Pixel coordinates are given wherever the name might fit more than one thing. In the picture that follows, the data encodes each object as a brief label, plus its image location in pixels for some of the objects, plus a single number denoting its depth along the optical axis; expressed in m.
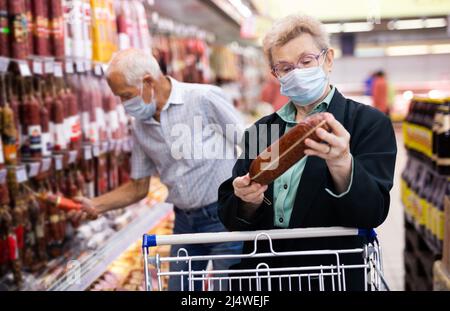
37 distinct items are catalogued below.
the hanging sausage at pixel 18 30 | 2.89
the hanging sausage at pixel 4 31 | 2.83
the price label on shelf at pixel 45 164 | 3.14
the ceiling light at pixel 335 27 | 13.73
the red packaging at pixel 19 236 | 3.02
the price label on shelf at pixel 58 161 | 3.26
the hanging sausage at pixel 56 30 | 3.20
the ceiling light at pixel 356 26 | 14.48
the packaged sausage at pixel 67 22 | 3.28
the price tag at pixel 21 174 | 2.91
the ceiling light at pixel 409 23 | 13.29
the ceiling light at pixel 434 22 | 13.29
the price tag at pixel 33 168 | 3.06
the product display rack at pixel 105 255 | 2.83
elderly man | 2.74
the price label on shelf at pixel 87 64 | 3.45
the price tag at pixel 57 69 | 3.21
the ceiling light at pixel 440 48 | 18.73
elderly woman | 1.75
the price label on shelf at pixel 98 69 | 3.59
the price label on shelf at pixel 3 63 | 2.75
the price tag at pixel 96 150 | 3.66
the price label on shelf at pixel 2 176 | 2.76
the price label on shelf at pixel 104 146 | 3.76
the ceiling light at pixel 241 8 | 6.16
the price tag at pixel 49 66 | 3.14
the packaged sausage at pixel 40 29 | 3.11
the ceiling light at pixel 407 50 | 18.97
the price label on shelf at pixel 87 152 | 3.60
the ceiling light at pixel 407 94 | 17.51
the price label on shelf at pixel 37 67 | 3.06
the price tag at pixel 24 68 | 2.88
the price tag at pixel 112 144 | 3.85
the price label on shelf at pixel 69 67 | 3.30
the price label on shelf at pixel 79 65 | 3.38
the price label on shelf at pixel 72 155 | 3.39
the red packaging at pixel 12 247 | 2.93
